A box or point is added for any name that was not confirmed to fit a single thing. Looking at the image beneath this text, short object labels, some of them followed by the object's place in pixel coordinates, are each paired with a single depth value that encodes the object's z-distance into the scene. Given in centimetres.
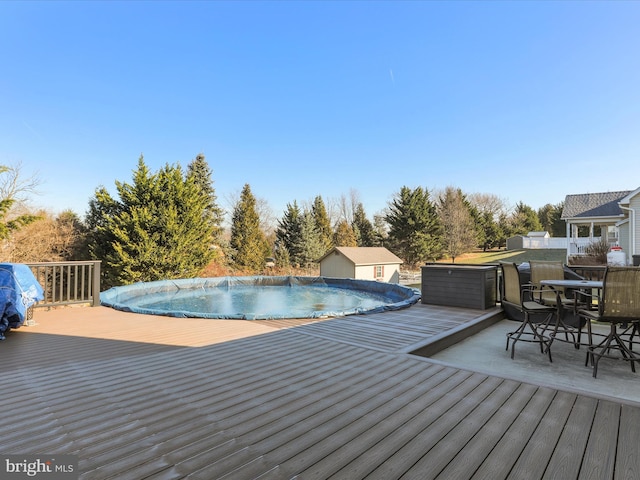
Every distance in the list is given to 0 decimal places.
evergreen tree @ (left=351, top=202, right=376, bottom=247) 2548
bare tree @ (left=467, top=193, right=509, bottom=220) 3166
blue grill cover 366
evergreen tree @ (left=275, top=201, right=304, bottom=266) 2050
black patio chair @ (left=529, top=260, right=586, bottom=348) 432
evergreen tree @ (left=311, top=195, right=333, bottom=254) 2261
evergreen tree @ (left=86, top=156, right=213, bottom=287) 1279
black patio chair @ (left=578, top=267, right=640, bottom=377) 287
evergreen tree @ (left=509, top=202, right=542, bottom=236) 3151
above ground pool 970
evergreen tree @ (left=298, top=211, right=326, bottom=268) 2048
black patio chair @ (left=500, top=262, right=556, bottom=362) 352
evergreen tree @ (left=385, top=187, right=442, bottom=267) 2220
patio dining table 337
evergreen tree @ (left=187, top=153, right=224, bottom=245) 1777
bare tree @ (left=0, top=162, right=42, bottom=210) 1261
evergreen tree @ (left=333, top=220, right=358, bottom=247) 2338
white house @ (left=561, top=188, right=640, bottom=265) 1097
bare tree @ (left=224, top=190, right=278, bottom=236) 2533
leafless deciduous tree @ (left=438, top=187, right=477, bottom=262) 2373
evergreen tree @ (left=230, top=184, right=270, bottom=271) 1809
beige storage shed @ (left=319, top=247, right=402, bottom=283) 1620
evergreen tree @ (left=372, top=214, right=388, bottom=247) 2593
